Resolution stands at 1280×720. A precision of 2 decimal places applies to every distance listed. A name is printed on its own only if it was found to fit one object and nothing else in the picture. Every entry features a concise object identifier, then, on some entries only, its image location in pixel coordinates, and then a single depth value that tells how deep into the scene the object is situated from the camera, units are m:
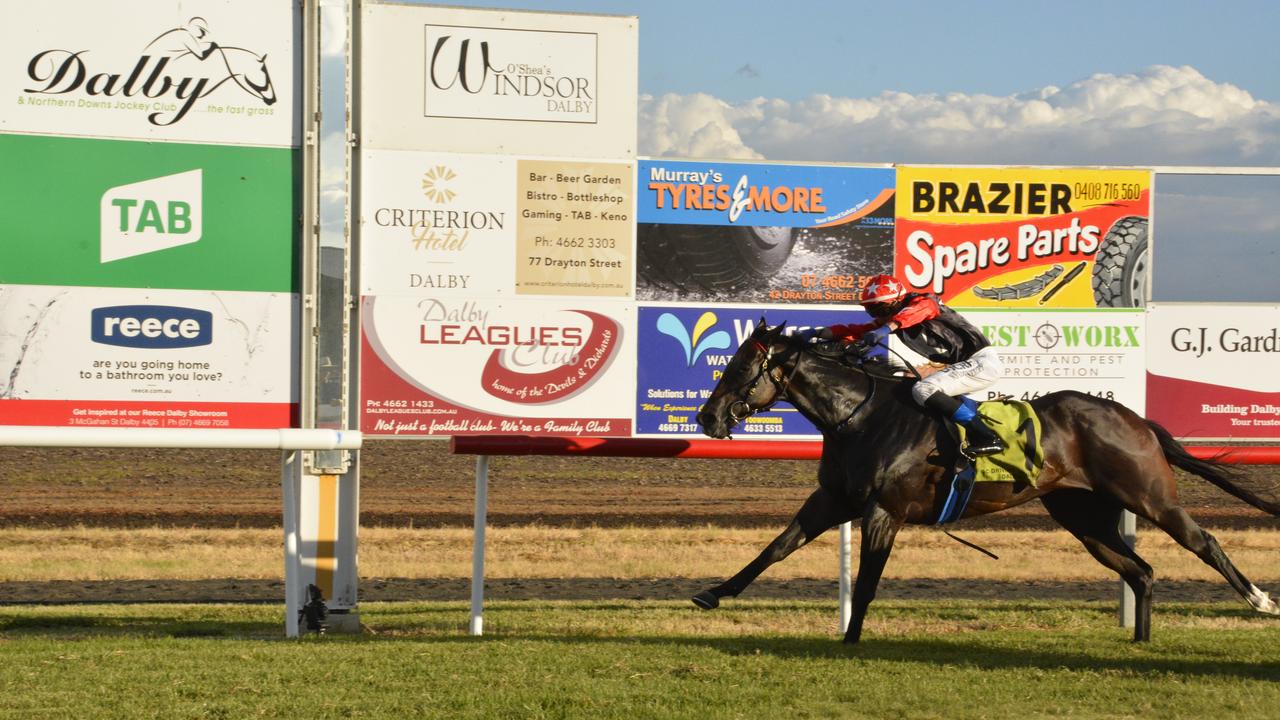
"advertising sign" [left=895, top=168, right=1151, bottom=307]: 19.17
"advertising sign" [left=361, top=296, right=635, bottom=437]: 17.87
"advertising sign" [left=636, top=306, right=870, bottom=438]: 18.67
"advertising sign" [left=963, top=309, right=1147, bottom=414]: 19.27
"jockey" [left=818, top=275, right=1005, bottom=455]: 14.98
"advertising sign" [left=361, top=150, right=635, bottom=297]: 17.69
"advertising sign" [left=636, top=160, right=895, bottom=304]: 18.67
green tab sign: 16.78
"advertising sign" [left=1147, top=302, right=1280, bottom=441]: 19.66
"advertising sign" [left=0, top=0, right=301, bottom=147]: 16.83
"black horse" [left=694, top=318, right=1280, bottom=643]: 14.91
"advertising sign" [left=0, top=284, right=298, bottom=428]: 16.91
